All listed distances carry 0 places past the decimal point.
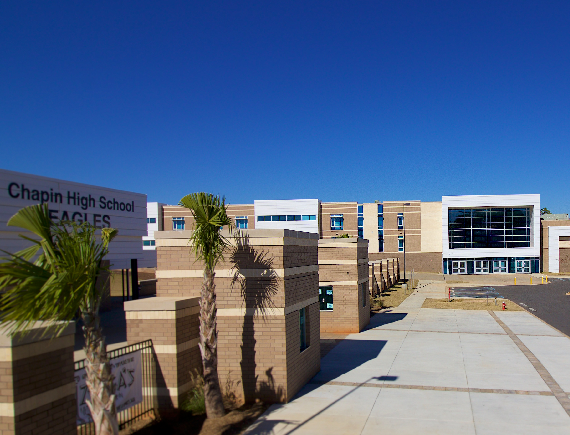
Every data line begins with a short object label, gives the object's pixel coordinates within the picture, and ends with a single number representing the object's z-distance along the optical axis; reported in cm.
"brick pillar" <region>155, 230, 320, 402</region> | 1179
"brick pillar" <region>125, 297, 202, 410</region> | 1068
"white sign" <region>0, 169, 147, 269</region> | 1717
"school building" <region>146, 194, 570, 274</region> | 7075
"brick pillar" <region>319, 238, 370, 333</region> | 2225
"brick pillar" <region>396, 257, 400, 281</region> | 5664
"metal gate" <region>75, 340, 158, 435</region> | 1032
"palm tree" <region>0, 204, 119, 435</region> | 605
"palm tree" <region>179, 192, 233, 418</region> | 1026
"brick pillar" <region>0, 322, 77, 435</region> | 640
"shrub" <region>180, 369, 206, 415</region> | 1069
